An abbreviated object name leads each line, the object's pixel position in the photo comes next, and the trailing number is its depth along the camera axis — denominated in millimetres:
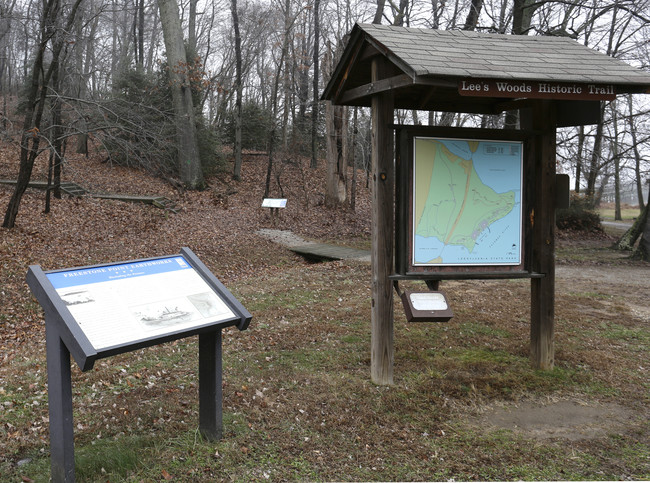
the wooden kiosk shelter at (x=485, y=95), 4234
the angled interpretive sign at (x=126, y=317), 2990
